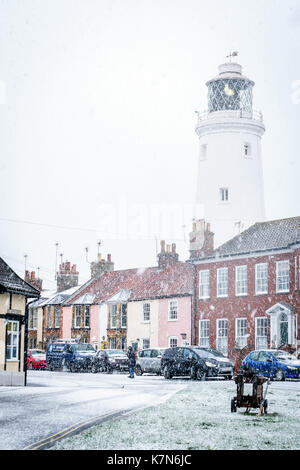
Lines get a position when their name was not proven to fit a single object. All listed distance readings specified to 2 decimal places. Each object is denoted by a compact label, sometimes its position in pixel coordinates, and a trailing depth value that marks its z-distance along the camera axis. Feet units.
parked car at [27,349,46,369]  156.87
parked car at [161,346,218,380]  103.60
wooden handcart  52.60
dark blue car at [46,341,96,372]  142.41
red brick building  142.31
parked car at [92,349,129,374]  136.26
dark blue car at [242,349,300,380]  104.63
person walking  112.57
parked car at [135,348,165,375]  124.16
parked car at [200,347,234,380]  103.86
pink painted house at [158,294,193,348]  167.15
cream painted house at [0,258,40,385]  93.04
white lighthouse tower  188.75
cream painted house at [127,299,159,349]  176.55
